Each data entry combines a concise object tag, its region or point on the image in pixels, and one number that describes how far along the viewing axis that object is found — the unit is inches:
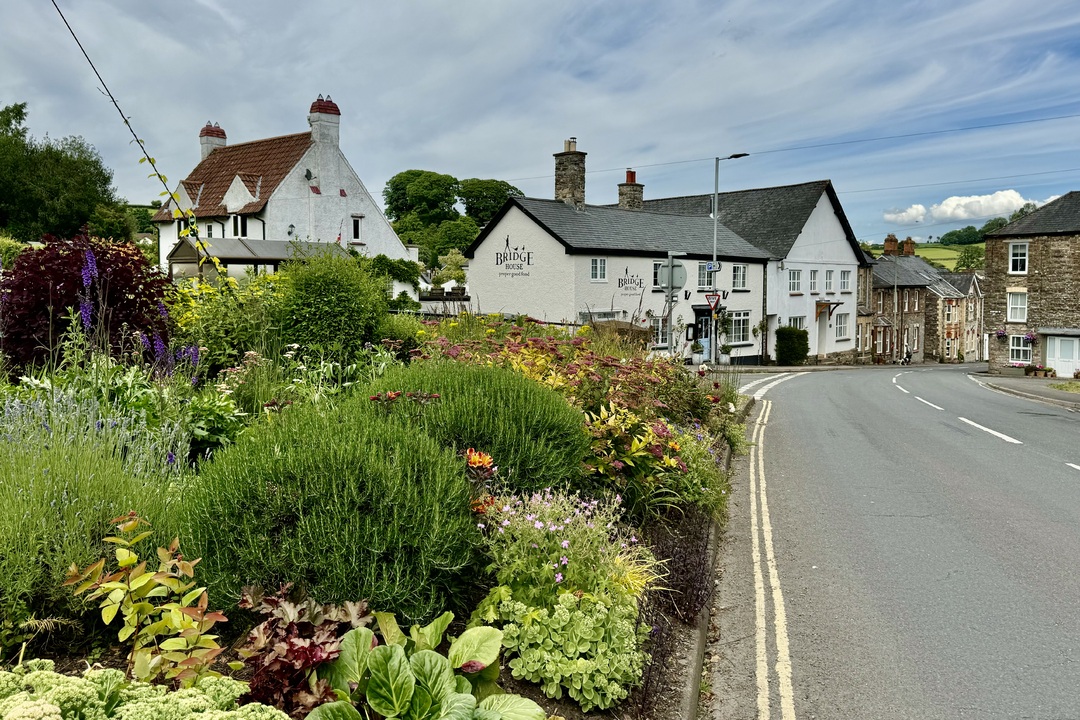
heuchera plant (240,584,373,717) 130.8
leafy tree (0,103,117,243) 1921.8
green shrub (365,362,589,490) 223.5
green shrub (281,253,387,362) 448.1
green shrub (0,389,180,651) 146.3
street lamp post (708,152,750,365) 1397.6
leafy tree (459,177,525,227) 3535.9
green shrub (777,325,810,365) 1766.7
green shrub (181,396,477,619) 153.7
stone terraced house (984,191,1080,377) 1737.2
